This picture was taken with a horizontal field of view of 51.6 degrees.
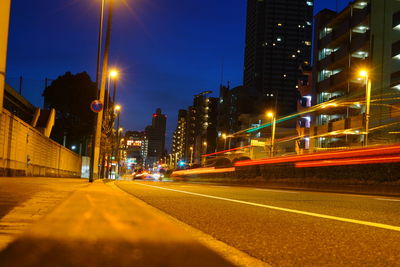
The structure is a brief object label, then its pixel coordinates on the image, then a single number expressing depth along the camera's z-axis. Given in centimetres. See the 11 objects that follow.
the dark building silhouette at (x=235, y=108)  9719
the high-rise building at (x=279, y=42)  15275
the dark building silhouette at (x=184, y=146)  18075
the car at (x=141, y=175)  5638
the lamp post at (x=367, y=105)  2666
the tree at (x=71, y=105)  5262
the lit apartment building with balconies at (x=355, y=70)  3659
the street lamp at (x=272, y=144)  4279
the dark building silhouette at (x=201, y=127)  13388
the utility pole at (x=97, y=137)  1991
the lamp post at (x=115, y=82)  4052
